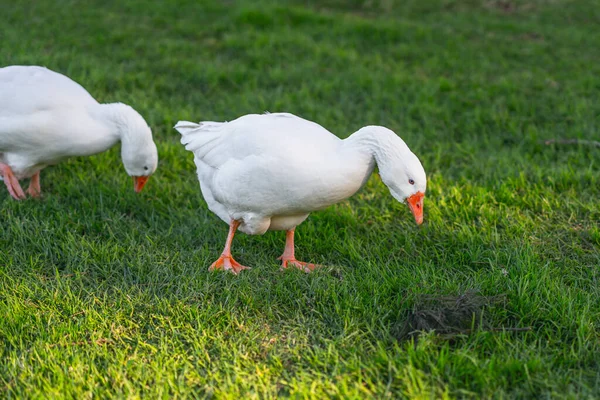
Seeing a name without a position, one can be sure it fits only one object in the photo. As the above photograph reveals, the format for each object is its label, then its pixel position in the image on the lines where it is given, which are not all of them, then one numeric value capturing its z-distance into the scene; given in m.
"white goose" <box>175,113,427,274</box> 3.56
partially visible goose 4.60
